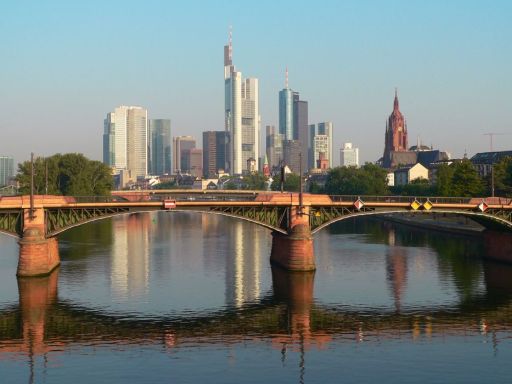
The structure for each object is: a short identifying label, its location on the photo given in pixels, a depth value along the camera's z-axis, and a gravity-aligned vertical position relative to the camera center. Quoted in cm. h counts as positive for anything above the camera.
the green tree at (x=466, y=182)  15162 +183
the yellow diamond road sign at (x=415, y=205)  9244 -161
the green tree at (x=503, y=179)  15366 +262
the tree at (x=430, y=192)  19526 -8
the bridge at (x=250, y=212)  8519 -232
